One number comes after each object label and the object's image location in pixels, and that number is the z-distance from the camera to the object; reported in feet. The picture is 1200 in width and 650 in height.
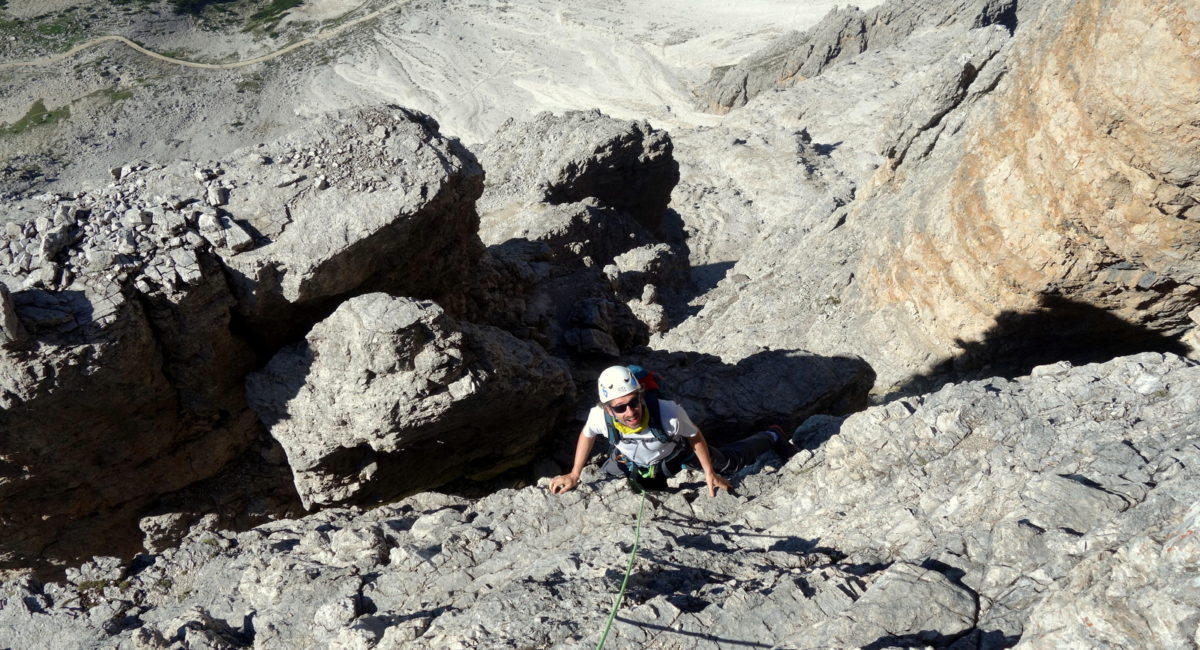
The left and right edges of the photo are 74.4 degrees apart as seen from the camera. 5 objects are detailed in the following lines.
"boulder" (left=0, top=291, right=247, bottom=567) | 26.35
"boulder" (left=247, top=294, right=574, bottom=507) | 30.37
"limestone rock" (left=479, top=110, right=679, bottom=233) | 68.23
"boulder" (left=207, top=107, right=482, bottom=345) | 30.89
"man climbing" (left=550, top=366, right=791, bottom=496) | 24.59
